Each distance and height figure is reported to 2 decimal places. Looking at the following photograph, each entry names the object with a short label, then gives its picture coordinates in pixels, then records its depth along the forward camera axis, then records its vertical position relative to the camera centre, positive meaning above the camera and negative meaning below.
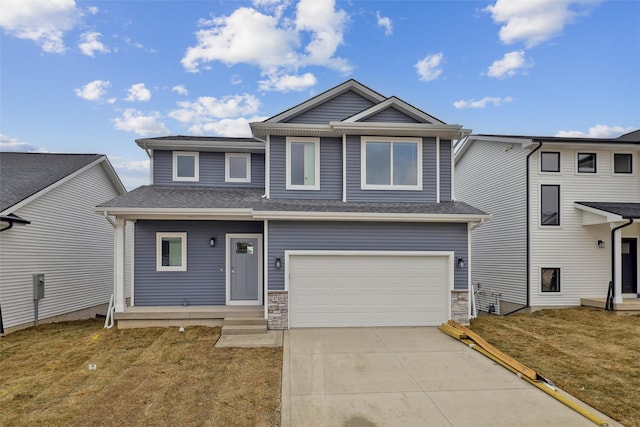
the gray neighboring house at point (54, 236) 9.21 -0.56
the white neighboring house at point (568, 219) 11.84 -0.07
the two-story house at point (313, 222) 8.81 -0.13
